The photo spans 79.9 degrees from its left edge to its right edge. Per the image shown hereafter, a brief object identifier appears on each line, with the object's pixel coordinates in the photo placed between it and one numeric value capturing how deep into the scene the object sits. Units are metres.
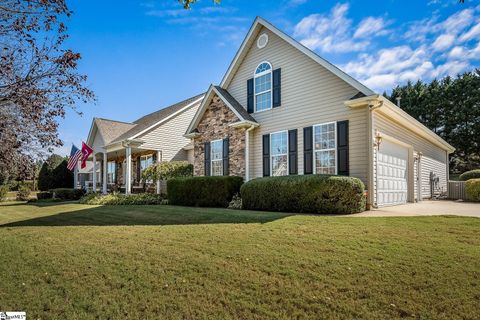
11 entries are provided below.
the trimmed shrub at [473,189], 14.44
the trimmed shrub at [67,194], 21.05
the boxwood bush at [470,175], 20.05
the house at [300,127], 10.11
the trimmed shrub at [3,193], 22.05
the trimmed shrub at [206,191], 11.80
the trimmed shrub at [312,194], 8.63
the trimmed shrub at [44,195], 22.69
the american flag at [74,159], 20.17
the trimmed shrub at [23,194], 22.69
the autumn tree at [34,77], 5.31
